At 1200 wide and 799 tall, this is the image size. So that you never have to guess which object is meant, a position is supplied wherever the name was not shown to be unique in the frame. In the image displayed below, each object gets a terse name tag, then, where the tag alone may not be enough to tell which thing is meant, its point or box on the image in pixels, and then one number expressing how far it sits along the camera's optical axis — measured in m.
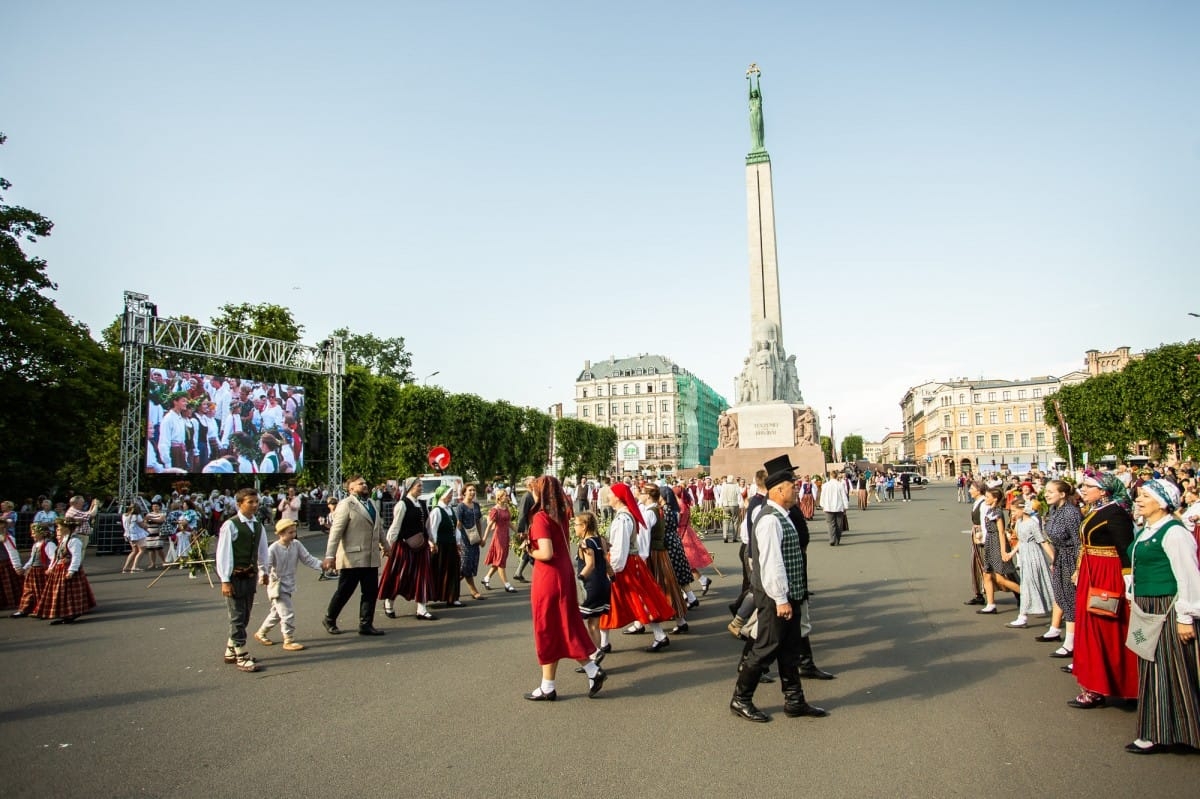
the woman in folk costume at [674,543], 8.94
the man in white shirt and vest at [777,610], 5.33
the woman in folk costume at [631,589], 7.37
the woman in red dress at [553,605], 5.93
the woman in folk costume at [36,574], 10.73
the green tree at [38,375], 23.38
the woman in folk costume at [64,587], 10.16
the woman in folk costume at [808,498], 23.17
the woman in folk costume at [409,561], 9.71
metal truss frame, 22.20
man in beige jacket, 8.81
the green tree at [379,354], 66.78
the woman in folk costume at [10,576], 11.32
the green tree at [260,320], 42.62
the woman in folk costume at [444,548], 10.14
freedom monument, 33.44
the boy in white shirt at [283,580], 8.05
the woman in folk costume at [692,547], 10.66
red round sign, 23.75
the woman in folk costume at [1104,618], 5.33
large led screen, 23.89
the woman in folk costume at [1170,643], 4.48
